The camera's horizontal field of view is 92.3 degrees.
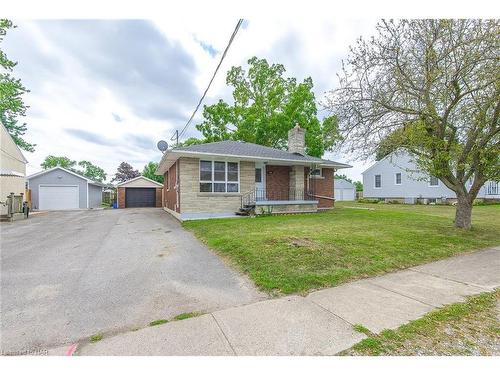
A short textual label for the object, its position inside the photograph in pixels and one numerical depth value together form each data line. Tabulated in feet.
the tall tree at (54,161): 175.42
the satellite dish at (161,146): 56.95
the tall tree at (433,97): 22.13
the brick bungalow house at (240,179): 37.96
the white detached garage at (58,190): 68.03
